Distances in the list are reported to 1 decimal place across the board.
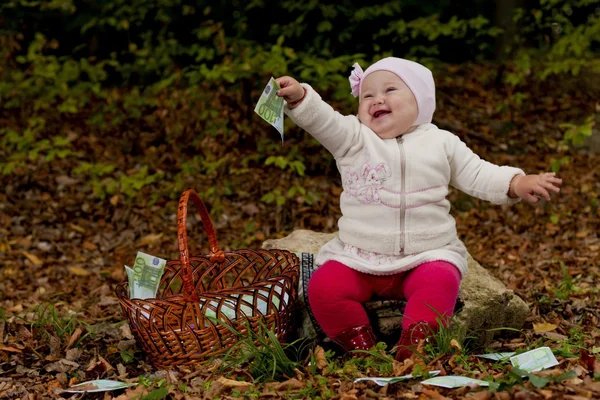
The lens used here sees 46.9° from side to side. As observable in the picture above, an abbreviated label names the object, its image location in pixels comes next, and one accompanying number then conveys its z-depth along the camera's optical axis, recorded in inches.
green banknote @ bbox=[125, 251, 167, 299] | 112.6
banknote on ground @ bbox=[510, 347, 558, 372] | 90.8
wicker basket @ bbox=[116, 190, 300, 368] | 102.7
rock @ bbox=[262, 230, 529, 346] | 112.4
